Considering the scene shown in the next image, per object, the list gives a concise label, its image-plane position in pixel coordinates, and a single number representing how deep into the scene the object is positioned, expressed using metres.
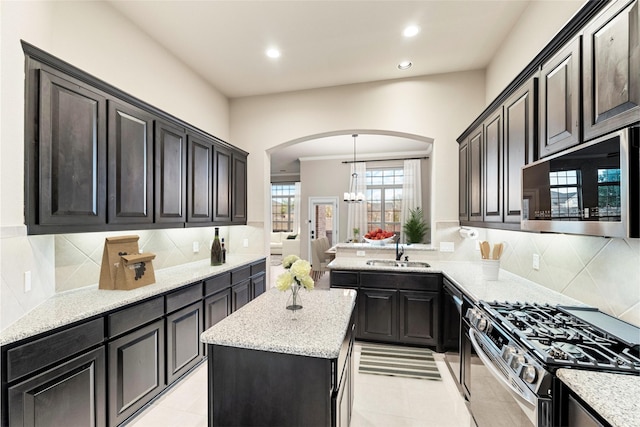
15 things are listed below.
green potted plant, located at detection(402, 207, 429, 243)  6.68
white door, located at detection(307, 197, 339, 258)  8.15
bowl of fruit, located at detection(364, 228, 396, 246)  4.39
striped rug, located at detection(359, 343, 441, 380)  2.61
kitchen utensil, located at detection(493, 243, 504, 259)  2.44
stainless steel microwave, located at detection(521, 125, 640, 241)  1.04
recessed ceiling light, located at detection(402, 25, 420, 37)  2.65
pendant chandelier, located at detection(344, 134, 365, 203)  6.61
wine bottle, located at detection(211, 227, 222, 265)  3.26
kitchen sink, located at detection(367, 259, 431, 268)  3.40
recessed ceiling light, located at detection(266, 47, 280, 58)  3.00
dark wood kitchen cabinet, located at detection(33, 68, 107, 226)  1.58
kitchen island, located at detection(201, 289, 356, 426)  1.22
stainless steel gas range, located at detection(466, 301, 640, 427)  1.06
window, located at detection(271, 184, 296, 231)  9.95
